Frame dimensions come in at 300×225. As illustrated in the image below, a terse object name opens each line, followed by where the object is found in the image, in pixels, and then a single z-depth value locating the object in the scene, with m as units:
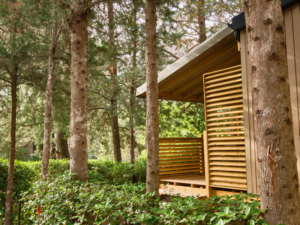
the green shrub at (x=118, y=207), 2.46
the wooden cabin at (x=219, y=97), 4.04
